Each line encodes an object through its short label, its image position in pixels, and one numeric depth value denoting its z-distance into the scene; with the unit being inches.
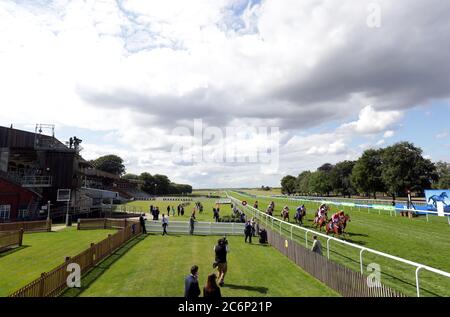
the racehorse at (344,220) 756.4
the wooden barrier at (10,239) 706.8
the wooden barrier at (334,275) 315.0
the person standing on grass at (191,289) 284.0
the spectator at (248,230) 796.0
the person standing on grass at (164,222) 944.3
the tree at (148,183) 5521.7
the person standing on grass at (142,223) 957.2
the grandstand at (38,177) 1353.3
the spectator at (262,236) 784.9
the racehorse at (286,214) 1036.8
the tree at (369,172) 2849.4
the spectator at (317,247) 475.2
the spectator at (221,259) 416.6
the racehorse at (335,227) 717.3
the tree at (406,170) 2429.9
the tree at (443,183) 2915.8
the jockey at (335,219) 724.7
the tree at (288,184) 6503.4
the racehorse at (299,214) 973.5
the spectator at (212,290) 289.1
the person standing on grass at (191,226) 968.2
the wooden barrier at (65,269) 342.0
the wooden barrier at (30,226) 967.0
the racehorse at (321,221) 833.5
